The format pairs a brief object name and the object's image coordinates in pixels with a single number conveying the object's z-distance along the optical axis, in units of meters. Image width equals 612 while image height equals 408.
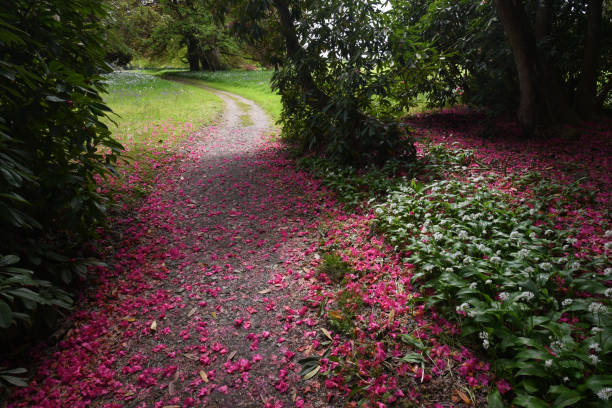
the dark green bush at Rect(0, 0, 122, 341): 3.14
